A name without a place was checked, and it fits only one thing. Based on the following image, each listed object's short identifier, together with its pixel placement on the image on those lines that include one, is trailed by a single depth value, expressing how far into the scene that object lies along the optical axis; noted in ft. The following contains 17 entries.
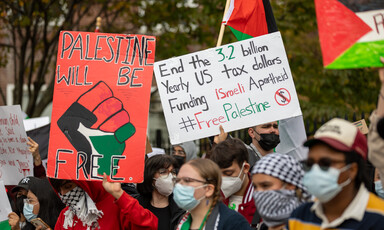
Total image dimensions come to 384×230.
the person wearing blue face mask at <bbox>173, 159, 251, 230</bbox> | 13.46
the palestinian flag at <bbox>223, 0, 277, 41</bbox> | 21.86
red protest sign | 16.60
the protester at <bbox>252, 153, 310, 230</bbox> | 11.70
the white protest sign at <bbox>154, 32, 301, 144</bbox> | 18.43
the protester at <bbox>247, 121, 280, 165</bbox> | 19.76
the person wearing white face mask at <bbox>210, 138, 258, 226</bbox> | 15.65
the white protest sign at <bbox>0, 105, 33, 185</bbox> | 21.49
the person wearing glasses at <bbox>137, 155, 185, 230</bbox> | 17.58
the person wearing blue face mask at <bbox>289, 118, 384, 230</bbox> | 10.29
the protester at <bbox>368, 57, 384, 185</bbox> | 11.07
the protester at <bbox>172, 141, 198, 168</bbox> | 27.73
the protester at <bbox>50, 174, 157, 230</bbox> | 15.83
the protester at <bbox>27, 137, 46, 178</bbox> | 20.88
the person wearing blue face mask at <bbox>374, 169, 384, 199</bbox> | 17.85
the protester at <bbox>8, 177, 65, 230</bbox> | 20.02
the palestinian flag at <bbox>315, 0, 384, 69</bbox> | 12.14
